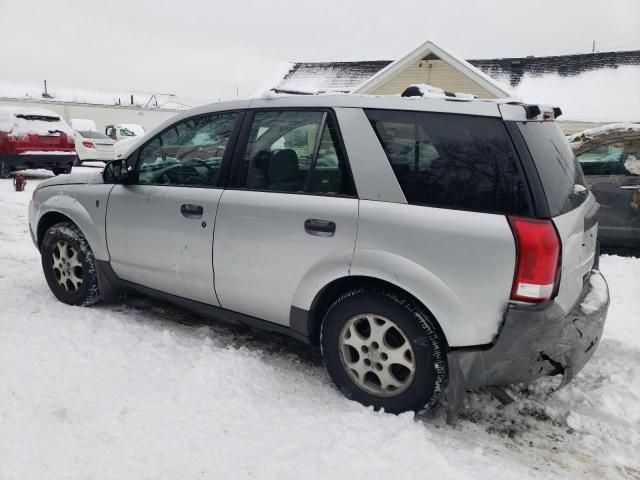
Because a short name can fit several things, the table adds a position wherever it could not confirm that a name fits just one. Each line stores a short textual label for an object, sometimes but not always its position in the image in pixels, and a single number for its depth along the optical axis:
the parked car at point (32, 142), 11.92
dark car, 6.10
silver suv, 2.32
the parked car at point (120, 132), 23.89
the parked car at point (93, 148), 16.39
